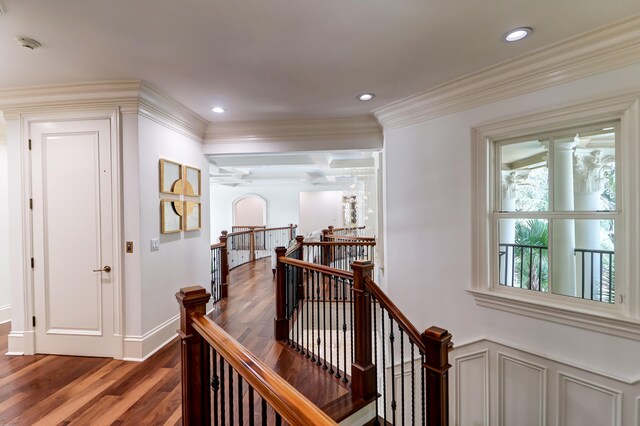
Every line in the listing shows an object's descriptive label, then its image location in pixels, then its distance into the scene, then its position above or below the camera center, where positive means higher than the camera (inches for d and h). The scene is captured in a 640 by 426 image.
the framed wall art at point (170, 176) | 116.1 +15.1
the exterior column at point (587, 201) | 86.0 +1.6
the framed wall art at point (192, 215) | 131.6 -1.7
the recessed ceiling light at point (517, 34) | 74.2 +45.7
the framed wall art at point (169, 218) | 116.0 -2.6
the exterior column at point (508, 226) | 102.4 -6.7
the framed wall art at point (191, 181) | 133.0 +14.7
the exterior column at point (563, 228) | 91.2 -6.9
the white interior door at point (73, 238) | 105.2 -8.9
